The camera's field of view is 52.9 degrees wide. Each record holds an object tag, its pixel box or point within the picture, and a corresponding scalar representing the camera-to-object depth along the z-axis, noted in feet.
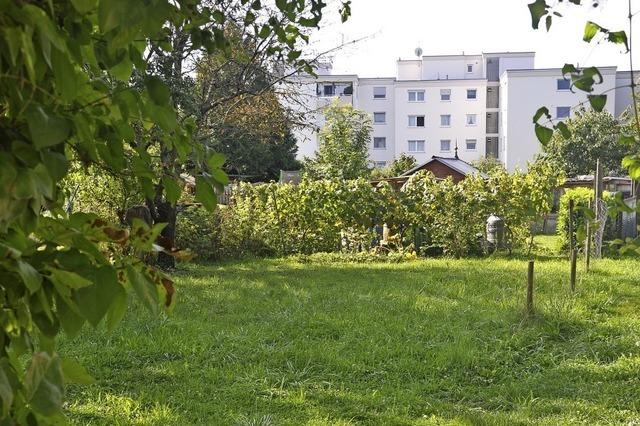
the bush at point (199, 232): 38.34
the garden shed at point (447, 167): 73.61
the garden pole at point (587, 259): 25.99
